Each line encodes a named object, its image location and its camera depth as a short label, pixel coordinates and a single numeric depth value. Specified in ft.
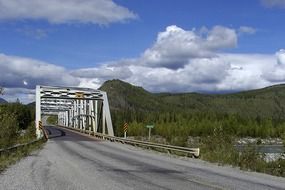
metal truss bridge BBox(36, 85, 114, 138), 213.73
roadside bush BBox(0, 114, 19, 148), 78.95
